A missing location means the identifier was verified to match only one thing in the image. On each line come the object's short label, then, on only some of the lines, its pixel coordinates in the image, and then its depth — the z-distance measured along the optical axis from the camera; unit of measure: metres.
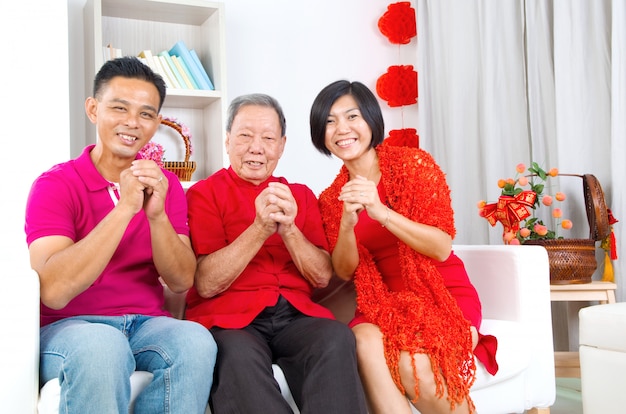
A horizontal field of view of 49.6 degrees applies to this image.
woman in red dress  1.63
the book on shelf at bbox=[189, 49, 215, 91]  3.59
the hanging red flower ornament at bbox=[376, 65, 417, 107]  4.25
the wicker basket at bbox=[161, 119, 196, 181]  3.55
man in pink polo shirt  1.36
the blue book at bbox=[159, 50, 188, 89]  3.55
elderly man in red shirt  1.49
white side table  2.66
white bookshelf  3.50
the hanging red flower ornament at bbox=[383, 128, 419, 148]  4.23
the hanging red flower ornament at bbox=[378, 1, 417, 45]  4.23
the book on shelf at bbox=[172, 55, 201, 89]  3.57
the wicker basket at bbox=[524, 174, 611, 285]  2.66
